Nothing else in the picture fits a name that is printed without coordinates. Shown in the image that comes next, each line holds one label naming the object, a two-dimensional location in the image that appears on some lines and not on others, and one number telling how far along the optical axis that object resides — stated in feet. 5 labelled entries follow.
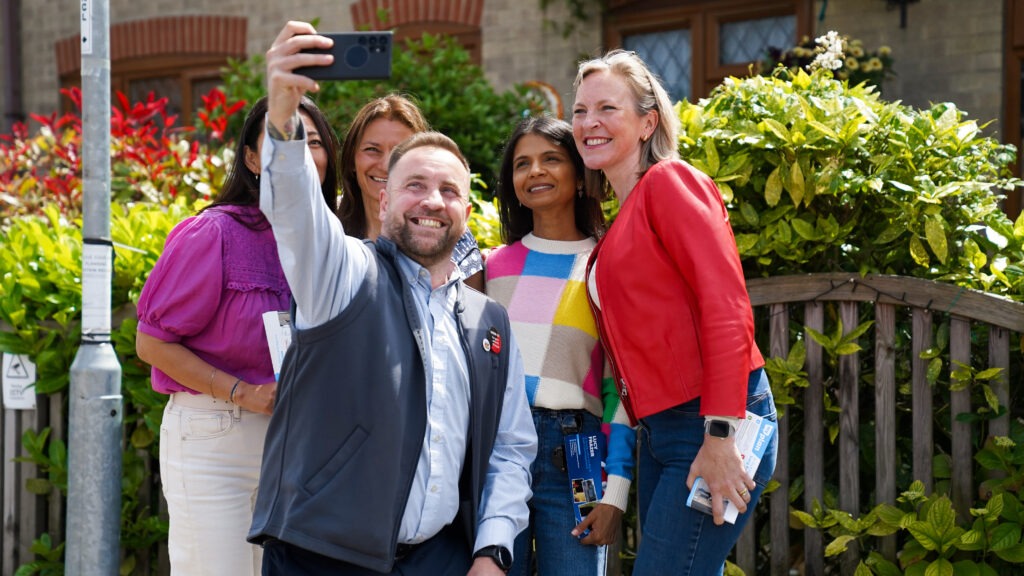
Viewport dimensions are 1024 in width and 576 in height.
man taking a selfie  6.84
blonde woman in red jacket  8.05
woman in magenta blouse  9.32
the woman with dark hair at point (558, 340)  9.26
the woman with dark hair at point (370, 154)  11.18
